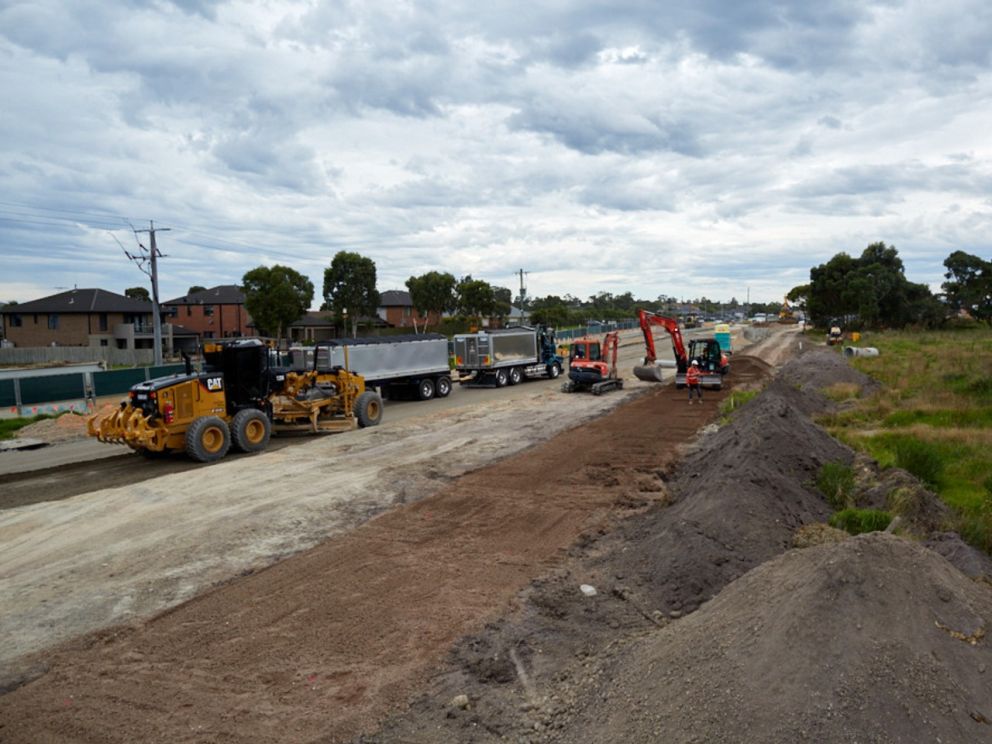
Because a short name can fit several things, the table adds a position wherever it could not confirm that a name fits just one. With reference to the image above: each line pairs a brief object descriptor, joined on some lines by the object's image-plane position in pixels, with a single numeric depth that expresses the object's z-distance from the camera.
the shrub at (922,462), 13.29
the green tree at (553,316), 84.50
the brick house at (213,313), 74.88
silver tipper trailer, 24.86
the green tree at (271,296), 57.47
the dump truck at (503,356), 34.28
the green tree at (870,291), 73.31
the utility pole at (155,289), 35.16
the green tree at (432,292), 73.12
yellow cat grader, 17.08
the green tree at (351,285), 64.88
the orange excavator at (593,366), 30.77
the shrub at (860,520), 9.70
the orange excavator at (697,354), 29.92
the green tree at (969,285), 75.12
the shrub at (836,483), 12.09
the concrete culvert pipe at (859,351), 44.28
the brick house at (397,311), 87.31
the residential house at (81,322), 63.03
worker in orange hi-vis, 26.42
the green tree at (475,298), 73.88
